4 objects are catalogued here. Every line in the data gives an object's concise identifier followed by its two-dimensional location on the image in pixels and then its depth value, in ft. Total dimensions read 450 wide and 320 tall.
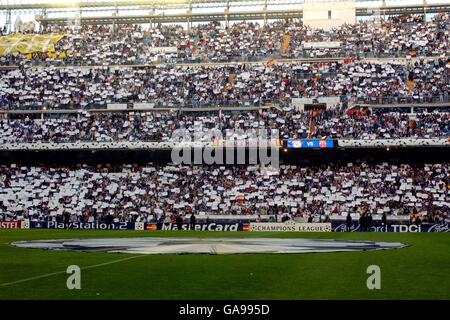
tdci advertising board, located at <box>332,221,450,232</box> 159.43
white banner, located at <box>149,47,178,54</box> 232.94
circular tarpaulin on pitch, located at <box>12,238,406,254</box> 80.48
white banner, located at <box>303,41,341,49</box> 222.71
